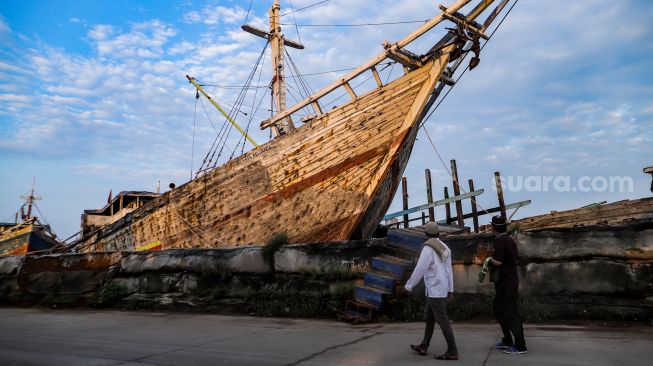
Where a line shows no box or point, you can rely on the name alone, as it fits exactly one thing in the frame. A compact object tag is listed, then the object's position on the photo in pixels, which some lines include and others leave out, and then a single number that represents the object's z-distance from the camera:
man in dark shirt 3.76
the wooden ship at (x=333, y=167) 9.86
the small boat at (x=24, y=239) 23.03
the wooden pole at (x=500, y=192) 16.55
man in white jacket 3.75
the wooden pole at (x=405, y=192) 21.31
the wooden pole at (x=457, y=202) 17.92
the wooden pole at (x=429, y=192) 19.58
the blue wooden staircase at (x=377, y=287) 5.78
